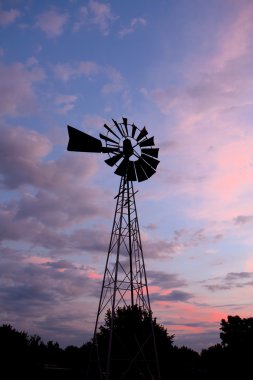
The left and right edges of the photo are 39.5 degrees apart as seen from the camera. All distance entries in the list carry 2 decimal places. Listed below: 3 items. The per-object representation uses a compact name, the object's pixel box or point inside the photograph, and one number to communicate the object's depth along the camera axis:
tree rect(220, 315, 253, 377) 41.41
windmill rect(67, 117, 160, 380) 17.06
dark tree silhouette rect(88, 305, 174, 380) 27.12
